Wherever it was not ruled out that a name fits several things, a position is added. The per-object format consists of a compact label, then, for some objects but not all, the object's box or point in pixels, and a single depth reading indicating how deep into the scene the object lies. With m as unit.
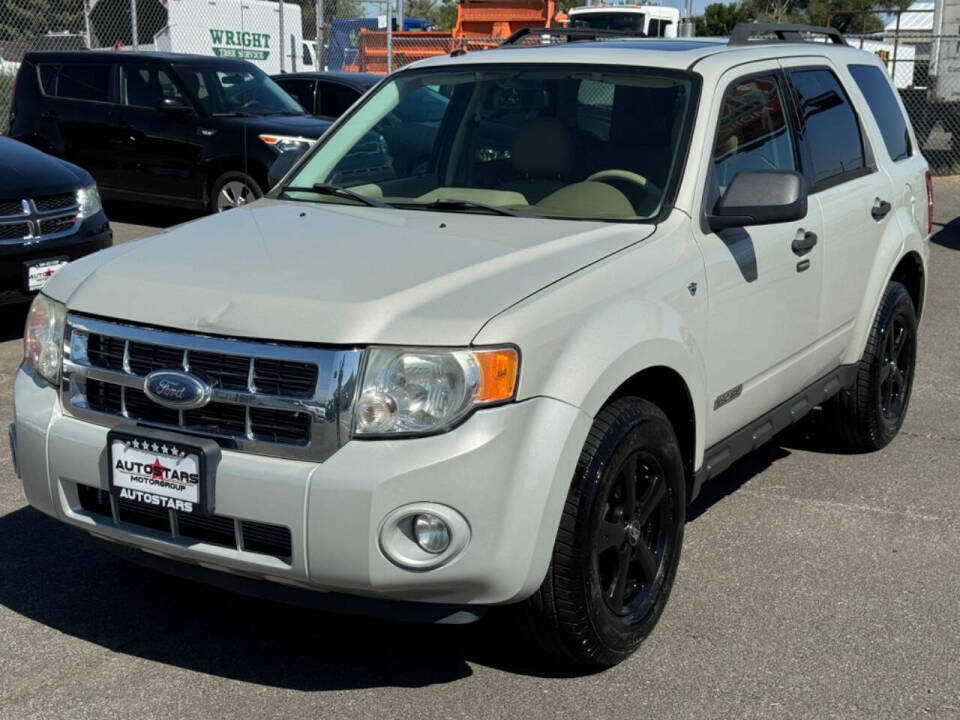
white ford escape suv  3.21
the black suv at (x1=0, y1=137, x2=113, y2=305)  7.48
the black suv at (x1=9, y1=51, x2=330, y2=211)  12.15
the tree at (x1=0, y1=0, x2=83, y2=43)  43.50
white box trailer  24.38
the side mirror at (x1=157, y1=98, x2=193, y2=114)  12.24
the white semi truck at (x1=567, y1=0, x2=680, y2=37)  25.28
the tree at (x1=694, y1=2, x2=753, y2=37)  44.50
